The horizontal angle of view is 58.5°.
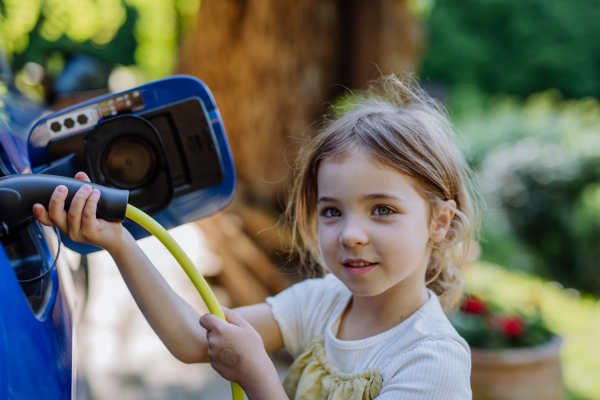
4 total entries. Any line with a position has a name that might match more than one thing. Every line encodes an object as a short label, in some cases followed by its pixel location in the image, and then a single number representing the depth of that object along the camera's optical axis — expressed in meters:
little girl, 1.02
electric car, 1.04
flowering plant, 2.63
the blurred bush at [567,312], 3.31
